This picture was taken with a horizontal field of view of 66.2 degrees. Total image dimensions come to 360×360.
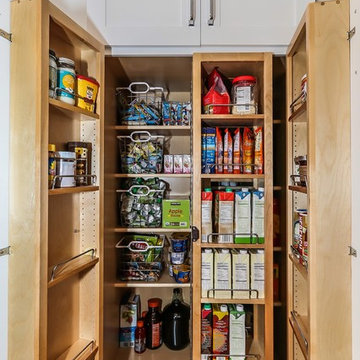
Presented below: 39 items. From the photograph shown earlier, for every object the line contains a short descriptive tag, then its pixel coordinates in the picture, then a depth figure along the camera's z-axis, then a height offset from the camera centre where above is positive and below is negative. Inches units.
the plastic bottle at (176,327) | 62.8 -33.2
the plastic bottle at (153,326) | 63.5 -33.5
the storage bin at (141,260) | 61.6 -17.7
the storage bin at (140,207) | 62.3 -5.7
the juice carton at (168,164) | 62.7 +4.1
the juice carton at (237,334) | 52.1 -28.7
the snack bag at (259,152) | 51.7 +5.8
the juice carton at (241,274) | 50.9 -17.0
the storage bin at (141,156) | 62.2 +5.8
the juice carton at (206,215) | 51.8 -6.1
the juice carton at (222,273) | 51.2 -16.8
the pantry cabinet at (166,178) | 35.5 +0.6
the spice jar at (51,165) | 38.3 +2.3
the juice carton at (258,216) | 51.3 -6.2
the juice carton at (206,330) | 52.2 -28.0
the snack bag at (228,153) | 53.8 +5.7
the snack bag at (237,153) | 53.5 +5.7
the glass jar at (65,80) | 40.2 +14.8
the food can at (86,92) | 44.0 +14.6
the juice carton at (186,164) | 62.2 +4.1
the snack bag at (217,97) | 52.0 +16.2
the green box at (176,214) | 61.4 -7.1
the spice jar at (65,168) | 39.9 +2.0
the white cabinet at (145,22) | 48.0 +28.0
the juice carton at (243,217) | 51.8 -6.5
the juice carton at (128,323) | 64.1 -33.0
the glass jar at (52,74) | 38.3 +15.0
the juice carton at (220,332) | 52.1 -28.2
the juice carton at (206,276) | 51.3 -17.4
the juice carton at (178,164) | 62.5 +4.0
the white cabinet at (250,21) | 47.7 +28.0
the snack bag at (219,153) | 53.7 +5.7
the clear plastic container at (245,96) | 51.6 +16.2
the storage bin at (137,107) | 60.8 +16.7
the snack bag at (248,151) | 53.1 +6.1
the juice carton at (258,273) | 50.6 -16.7
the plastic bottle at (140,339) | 62.0 -35.3
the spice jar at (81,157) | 44.9 +4.1
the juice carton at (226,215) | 52.1 -6.2
